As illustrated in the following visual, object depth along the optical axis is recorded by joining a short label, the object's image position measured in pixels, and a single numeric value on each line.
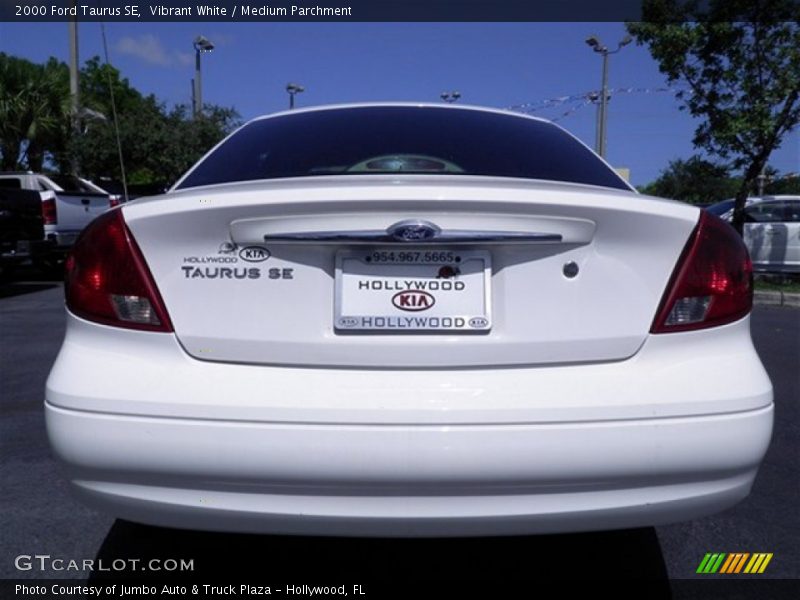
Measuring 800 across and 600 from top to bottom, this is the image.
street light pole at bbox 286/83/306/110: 26.45
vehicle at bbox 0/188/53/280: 9.33
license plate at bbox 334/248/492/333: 1.80
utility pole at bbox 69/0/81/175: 18.19
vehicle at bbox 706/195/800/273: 12.00
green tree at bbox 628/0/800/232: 10.70
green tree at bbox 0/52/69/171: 18.98
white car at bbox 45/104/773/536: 1.72
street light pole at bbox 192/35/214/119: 22.02
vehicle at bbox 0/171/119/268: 11.14
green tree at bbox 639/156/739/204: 43.33
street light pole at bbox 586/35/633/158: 19.16
